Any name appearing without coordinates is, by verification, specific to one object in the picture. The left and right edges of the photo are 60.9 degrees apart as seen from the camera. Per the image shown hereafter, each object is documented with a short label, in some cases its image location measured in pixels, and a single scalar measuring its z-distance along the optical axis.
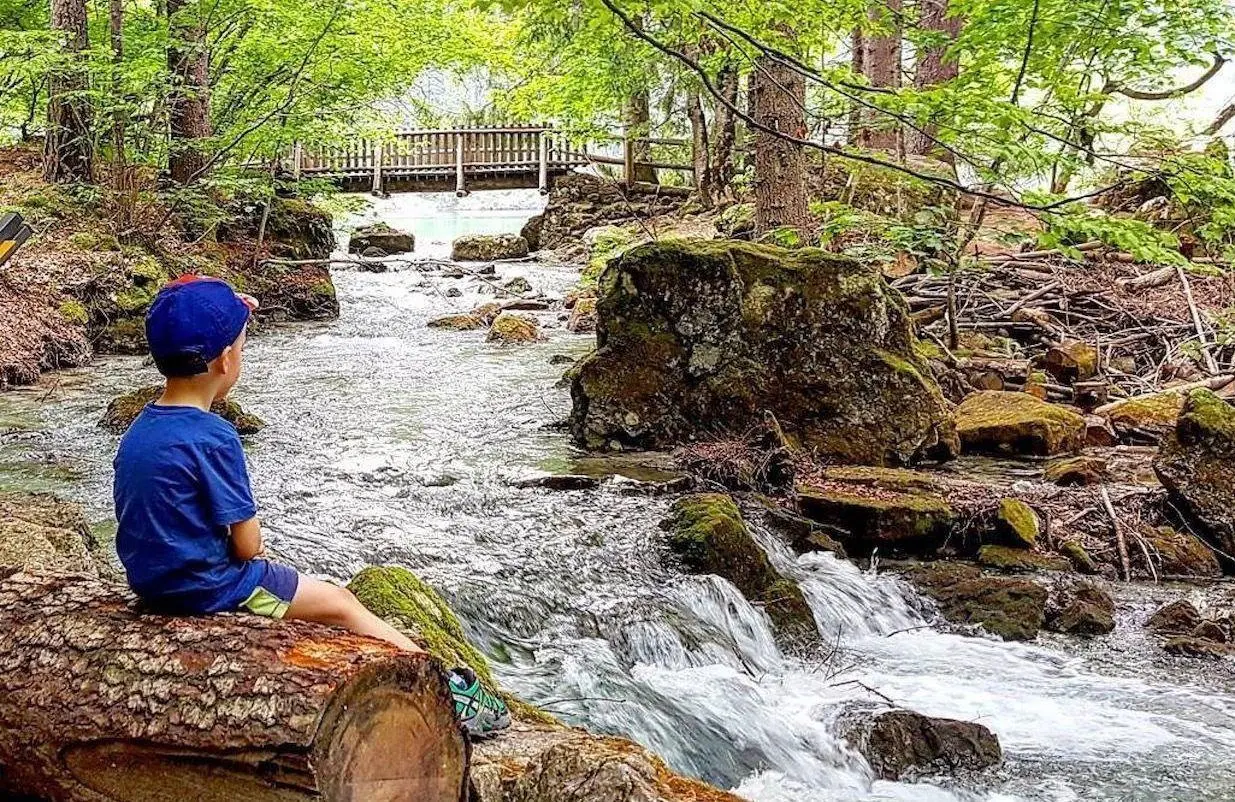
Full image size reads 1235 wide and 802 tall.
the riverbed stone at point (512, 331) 16.52
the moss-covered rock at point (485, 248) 29.75
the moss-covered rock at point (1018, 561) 7.56
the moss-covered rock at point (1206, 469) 7.80
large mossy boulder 9.78
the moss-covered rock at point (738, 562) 6.73
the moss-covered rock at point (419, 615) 4.27
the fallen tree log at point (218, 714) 2.57
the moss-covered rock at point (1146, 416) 10.16
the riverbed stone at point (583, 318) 17.56
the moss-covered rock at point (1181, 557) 7.57
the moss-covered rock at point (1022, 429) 9.93
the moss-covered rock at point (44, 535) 4.48
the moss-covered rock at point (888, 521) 7.81
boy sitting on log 2.95
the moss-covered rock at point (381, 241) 30.55
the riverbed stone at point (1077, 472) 8.88
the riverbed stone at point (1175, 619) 6.63
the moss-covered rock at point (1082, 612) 6.71
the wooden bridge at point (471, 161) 32.78
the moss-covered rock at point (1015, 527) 7.73
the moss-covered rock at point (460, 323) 18.08
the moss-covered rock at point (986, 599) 6.76
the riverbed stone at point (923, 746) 5.15
